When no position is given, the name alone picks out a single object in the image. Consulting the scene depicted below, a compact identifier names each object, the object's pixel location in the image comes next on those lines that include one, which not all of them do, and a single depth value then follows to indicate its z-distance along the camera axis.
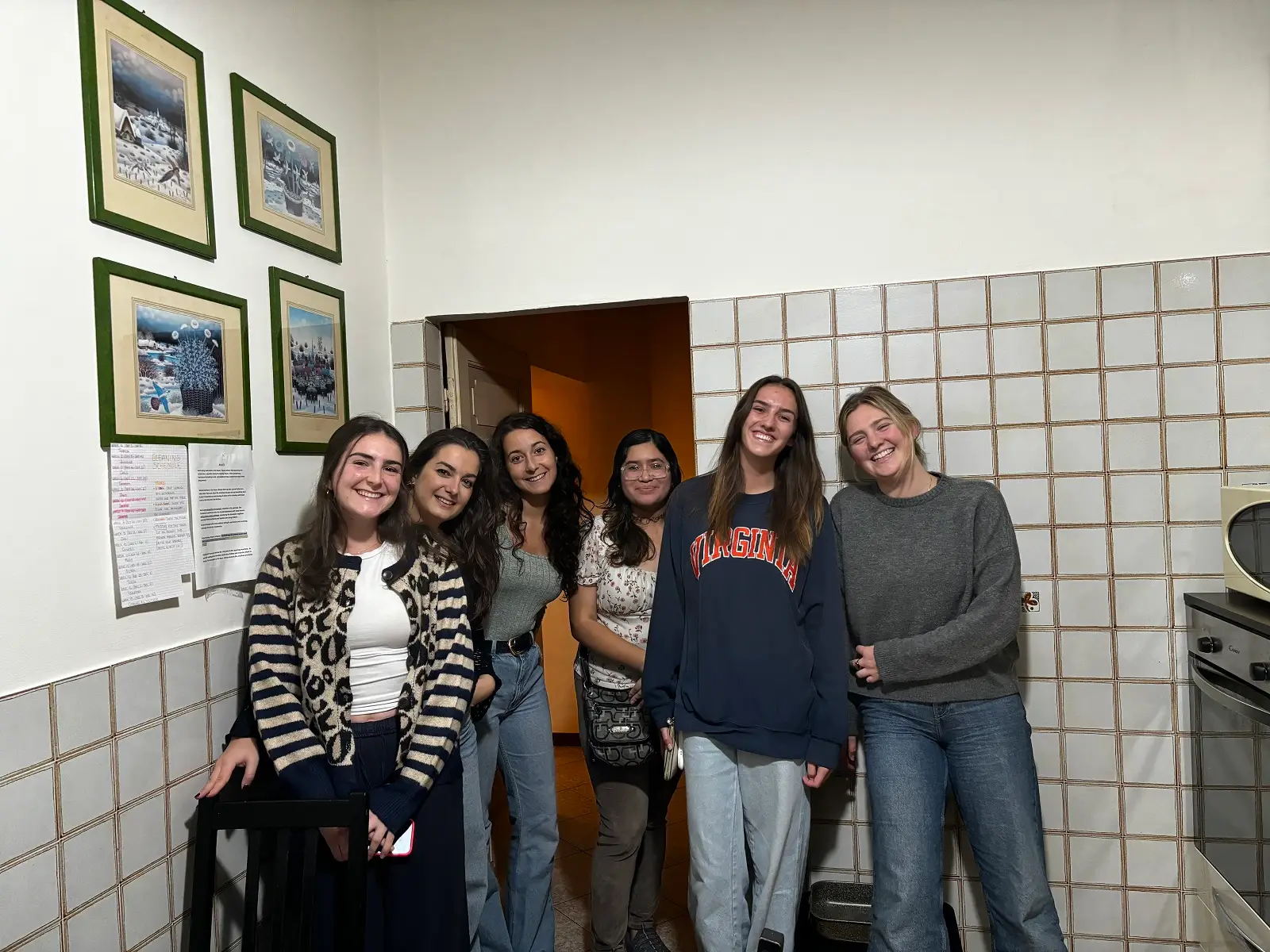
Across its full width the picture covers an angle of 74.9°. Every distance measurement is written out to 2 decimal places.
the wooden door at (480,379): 2.79
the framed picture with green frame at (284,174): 1.96
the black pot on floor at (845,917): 2.16
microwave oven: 1.95
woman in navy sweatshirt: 1.93
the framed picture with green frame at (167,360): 1.55
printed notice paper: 1.74
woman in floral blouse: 2.24
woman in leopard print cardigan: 1.67
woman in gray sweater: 1.95
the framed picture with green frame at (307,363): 2.08
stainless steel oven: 1.85
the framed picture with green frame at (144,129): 1.53
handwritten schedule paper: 1.55
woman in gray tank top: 2.20
